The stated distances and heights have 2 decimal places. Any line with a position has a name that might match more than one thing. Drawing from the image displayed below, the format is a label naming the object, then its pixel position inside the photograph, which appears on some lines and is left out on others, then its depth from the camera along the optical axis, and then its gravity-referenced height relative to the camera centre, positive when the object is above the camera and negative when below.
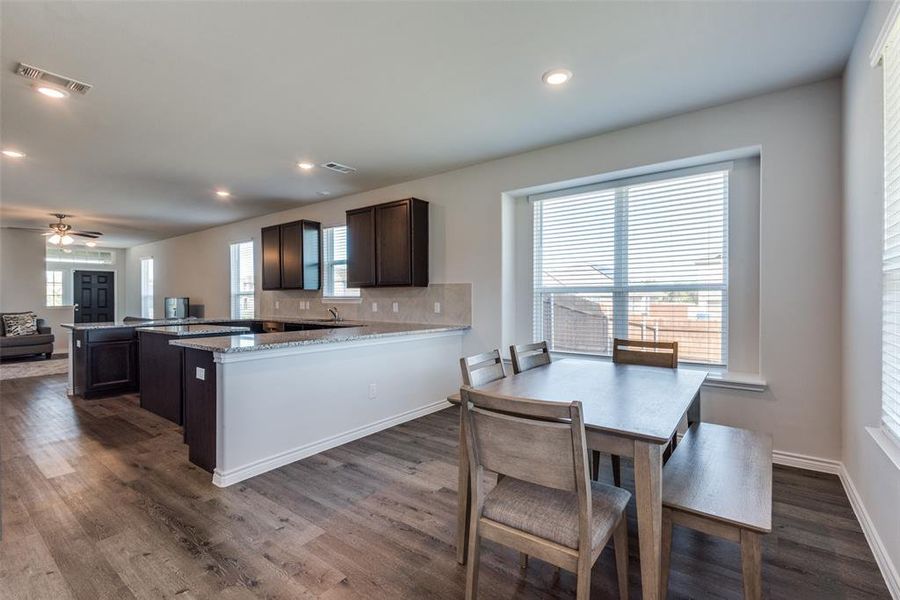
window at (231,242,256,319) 7.00 +0.26
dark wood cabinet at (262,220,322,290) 5.68 +0.60
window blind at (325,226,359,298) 5.68 +0.47
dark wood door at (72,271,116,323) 9.72 +0.00
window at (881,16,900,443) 1.66 +0.20
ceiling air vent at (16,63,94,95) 2.36 +1.35
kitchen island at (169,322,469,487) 2.57 -0.72
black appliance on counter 7.83 -0.22
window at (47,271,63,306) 9.05 +0.18
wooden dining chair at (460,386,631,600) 1.21 -0.72
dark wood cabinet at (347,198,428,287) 4.46 +0.61
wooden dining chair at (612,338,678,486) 2.67 -0.40
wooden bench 1.31 -0.73
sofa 6.94 -0.86
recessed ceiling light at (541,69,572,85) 2.49 +1.40
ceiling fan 6.21 +0.99
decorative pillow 7.18 -0.51
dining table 1.34 -0.46
